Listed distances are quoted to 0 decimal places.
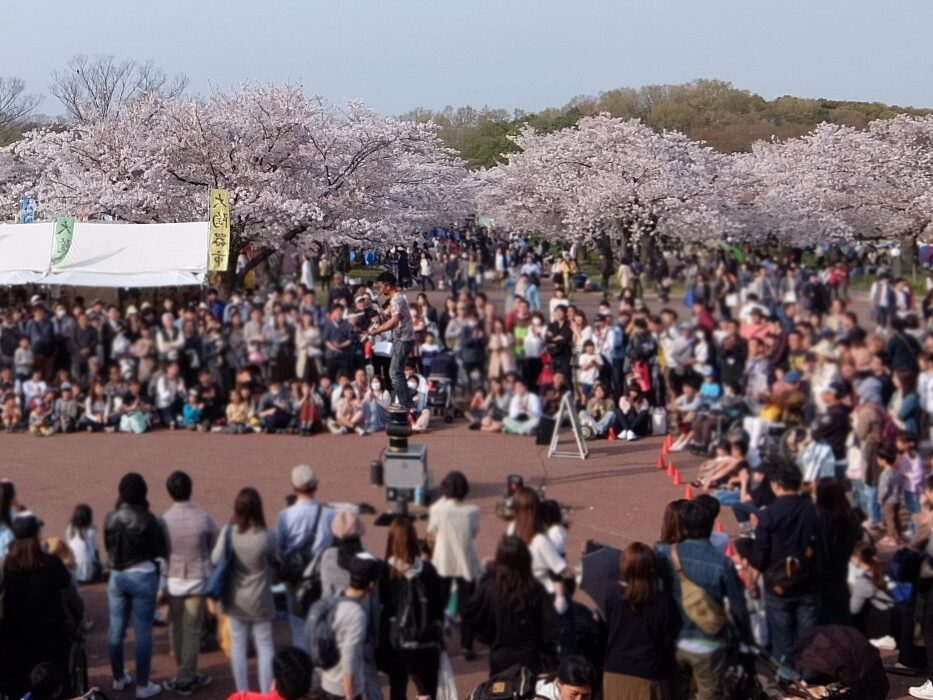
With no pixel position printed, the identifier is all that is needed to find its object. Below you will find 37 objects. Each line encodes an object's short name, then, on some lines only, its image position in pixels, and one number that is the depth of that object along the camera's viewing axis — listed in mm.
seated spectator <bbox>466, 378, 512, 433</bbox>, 14695
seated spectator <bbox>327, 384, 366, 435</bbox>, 14656
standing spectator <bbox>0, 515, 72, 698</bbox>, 5863
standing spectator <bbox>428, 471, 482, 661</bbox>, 6688
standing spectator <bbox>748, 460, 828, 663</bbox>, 6234
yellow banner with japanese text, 20188
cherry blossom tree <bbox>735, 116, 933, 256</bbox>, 33969
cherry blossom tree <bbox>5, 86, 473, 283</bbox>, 28750
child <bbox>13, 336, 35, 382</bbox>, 16047
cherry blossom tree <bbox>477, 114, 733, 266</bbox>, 36469
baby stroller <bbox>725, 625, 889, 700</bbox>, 5113
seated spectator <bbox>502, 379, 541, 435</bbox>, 14469
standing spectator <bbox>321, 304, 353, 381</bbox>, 15266
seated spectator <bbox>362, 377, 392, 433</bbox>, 14242
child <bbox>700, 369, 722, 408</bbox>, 12875
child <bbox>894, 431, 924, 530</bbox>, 9422
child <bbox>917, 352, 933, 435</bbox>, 10648
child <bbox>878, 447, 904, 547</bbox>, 9391
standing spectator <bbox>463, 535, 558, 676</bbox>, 5699
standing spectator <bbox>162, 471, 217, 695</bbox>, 6559
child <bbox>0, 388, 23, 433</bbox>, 15625
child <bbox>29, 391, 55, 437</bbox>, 15375
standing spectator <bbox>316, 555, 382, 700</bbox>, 5551
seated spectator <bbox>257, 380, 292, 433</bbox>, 14945
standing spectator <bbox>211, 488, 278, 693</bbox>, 6379
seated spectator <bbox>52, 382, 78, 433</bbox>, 15414
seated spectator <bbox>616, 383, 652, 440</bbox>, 14133
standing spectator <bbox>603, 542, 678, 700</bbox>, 5301
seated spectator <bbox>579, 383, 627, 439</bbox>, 14227
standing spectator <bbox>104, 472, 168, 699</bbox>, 6426
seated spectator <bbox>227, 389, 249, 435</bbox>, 15133
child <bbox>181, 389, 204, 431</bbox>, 15312
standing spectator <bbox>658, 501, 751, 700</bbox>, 5543
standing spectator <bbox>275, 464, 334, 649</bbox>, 6559
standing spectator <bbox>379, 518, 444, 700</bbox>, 5863
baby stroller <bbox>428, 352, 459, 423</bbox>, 14914
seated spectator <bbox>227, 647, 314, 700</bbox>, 4469
